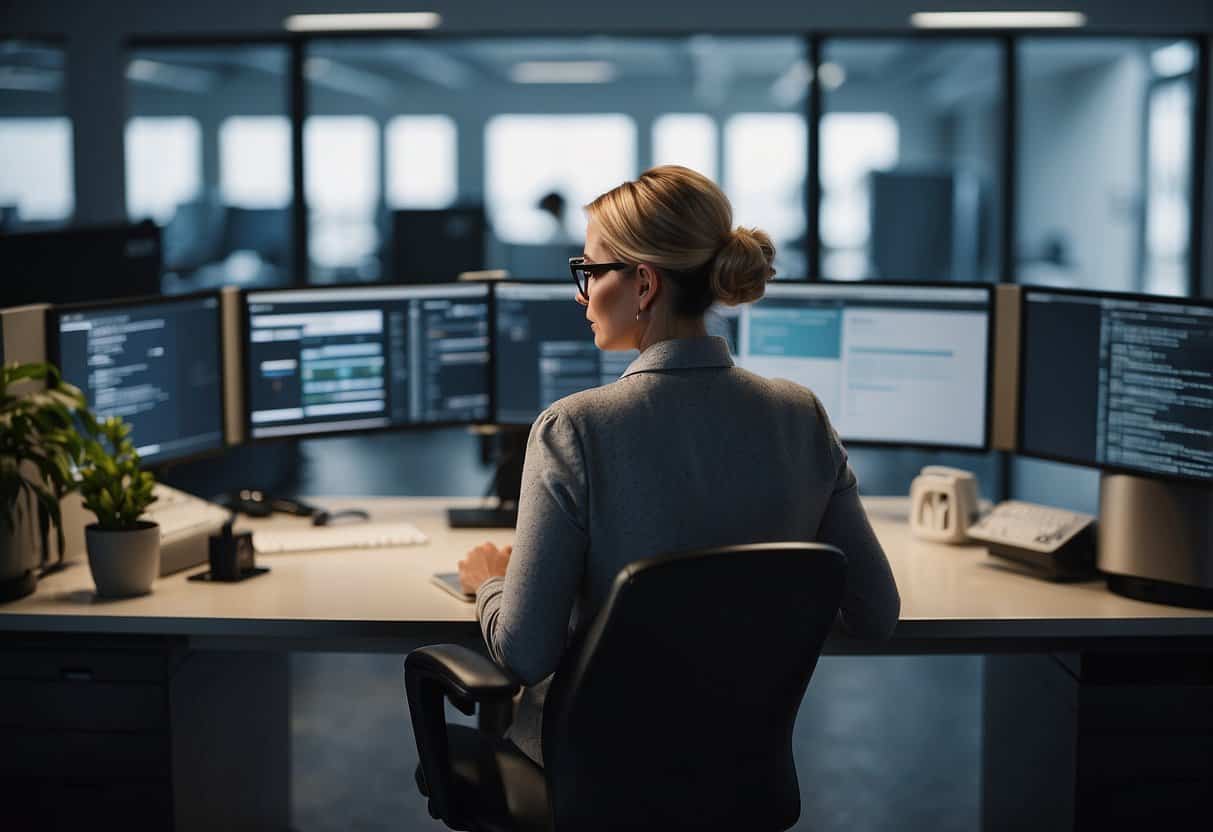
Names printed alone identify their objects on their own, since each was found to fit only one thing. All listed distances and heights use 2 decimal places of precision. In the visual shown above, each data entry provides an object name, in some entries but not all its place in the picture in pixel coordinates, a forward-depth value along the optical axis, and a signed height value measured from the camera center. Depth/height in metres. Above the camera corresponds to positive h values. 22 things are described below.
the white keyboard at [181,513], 2.54 -0.47
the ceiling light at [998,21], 5.52 +1.08
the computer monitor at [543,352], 2.99 -0.17
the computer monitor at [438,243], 5.56 +0.14
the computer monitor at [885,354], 2.84 -0.17
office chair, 1.59 -0.56
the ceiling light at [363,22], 5.60 +1.09
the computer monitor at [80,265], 2.98 +0.03
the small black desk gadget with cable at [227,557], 2.46 -0.53
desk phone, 2.48 -0.51
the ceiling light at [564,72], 5.73 +0.89
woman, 1.72 -0.23
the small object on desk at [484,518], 2.95 -0.55
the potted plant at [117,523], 2.31 -0.44
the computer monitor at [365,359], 2.92 -0.19
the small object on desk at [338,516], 2.98 -0.55
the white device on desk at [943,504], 2.78 -0.49
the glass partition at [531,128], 5.70 +0.65
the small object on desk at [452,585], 2.32 -0.56
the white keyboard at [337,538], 2.73 -0.56
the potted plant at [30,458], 2.27 -0.32
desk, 2.22 -0.59
